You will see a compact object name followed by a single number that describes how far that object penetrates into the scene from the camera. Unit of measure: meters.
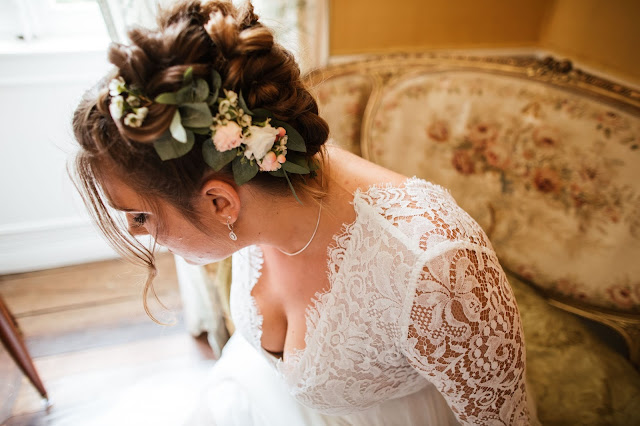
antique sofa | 1.04
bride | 0.59
